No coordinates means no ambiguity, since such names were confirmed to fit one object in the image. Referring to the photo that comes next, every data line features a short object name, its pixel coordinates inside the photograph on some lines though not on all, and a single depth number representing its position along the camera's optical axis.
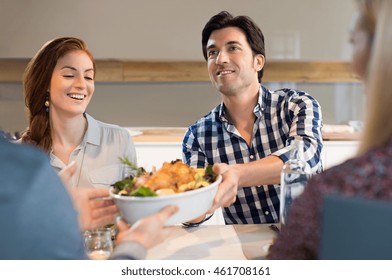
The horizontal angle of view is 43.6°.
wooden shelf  2.80
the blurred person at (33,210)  0.57
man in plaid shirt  1.65
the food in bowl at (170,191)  0.91
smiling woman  1.61
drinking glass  1.01
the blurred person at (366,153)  0.65
